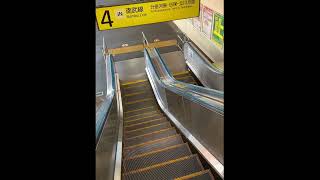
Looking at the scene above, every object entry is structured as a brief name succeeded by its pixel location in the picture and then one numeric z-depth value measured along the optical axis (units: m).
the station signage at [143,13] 5.16
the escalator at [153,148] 2.78
